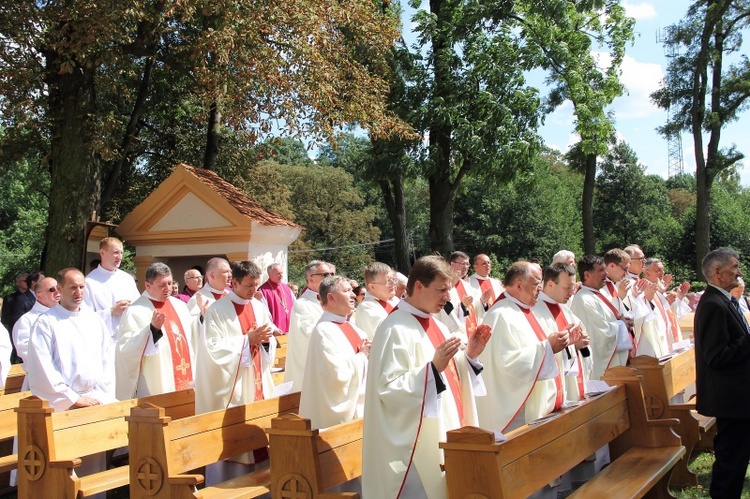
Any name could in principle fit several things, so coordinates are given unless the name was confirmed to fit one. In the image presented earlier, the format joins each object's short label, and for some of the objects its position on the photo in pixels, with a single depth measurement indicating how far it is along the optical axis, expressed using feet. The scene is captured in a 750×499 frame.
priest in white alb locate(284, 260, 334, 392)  25.77
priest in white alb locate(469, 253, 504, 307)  36.48
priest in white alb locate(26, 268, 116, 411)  20.71
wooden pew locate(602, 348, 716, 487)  21.63
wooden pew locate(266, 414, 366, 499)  15.34
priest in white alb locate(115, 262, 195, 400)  23.98
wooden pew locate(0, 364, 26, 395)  27.89
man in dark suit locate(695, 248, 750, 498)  17.94
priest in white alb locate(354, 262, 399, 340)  23.65
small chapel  46.29
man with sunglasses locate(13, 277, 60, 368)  24.90
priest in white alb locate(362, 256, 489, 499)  14.29
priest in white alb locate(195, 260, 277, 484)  20.79
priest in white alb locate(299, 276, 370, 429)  18.95
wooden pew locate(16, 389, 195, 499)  17.74
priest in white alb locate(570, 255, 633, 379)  26.27
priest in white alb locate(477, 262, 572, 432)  18.21
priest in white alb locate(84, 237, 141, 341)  29.25
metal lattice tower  187.54
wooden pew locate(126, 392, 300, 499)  16.48
